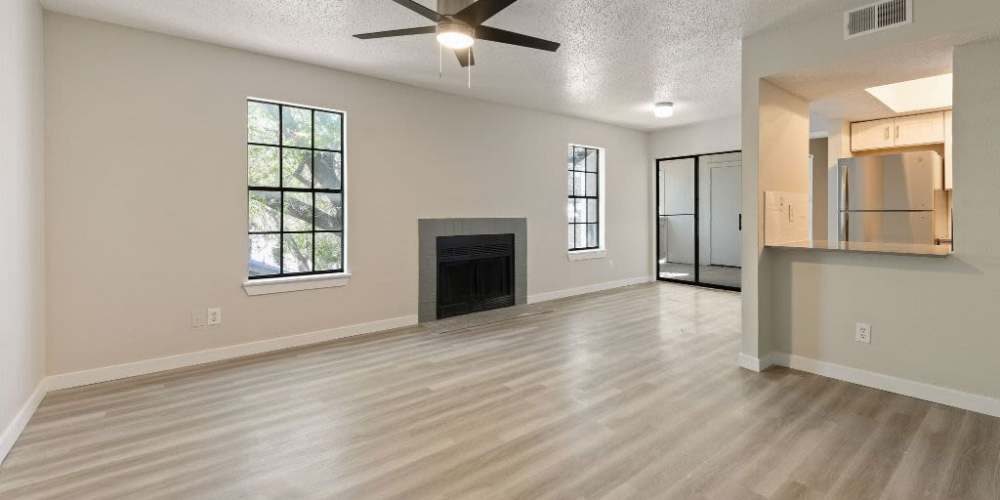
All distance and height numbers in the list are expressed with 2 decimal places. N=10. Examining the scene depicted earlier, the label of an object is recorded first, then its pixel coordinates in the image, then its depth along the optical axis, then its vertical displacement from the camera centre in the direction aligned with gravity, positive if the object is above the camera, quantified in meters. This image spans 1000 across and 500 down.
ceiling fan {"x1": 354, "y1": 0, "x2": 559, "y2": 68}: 2.58 +1.22
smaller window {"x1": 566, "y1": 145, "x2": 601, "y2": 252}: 7.25 +0.70
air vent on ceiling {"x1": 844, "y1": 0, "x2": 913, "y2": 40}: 2.96 +1.38
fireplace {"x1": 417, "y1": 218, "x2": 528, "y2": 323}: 5.39 -0.22
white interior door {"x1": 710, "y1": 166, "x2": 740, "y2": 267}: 9.27 +0.52
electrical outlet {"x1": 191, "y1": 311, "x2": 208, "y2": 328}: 3.92 -0.57
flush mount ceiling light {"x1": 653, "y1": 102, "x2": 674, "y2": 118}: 6.07 +1.67
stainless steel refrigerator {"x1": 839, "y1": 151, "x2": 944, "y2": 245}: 4.92 +0.48
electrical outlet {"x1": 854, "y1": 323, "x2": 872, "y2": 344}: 3.36 -0.60
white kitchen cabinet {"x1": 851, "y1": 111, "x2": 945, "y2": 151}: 5.20 +1.21
